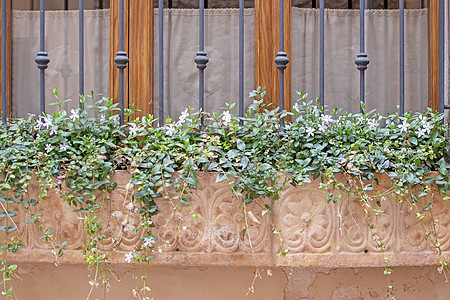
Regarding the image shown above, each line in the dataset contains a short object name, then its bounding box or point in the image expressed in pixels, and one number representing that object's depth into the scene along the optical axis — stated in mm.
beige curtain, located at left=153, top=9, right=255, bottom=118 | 2420
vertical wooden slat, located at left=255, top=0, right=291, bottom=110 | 2252
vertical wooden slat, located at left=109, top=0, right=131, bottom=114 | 2355
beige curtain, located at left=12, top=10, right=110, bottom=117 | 2439
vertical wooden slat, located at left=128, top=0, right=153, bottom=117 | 2277
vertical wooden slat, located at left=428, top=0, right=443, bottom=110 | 2320
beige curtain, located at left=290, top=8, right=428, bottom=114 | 2422
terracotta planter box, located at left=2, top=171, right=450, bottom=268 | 1794
